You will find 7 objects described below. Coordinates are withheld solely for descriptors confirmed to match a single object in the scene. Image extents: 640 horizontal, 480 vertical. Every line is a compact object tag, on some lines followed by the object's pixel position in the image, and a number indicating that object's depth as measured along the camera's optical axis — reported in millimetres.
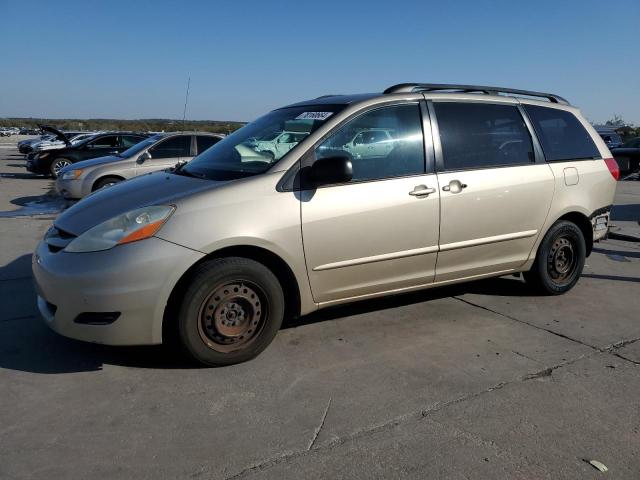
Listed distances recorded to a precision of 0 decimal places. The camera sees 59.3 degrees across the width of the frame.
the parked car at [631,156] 10992
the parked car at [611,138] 26316
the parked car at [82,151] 16078
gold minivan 3352
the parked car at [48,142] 26347
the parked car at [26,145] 29825
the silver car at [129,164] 10180
